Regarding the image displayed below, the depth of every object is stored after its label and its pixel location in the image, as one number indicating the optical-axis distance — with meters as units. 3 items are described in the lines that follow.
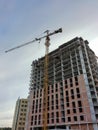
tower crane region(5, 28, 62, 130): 58.12
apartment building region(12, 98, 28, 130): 106.95
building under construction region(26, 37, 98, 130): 58.12
